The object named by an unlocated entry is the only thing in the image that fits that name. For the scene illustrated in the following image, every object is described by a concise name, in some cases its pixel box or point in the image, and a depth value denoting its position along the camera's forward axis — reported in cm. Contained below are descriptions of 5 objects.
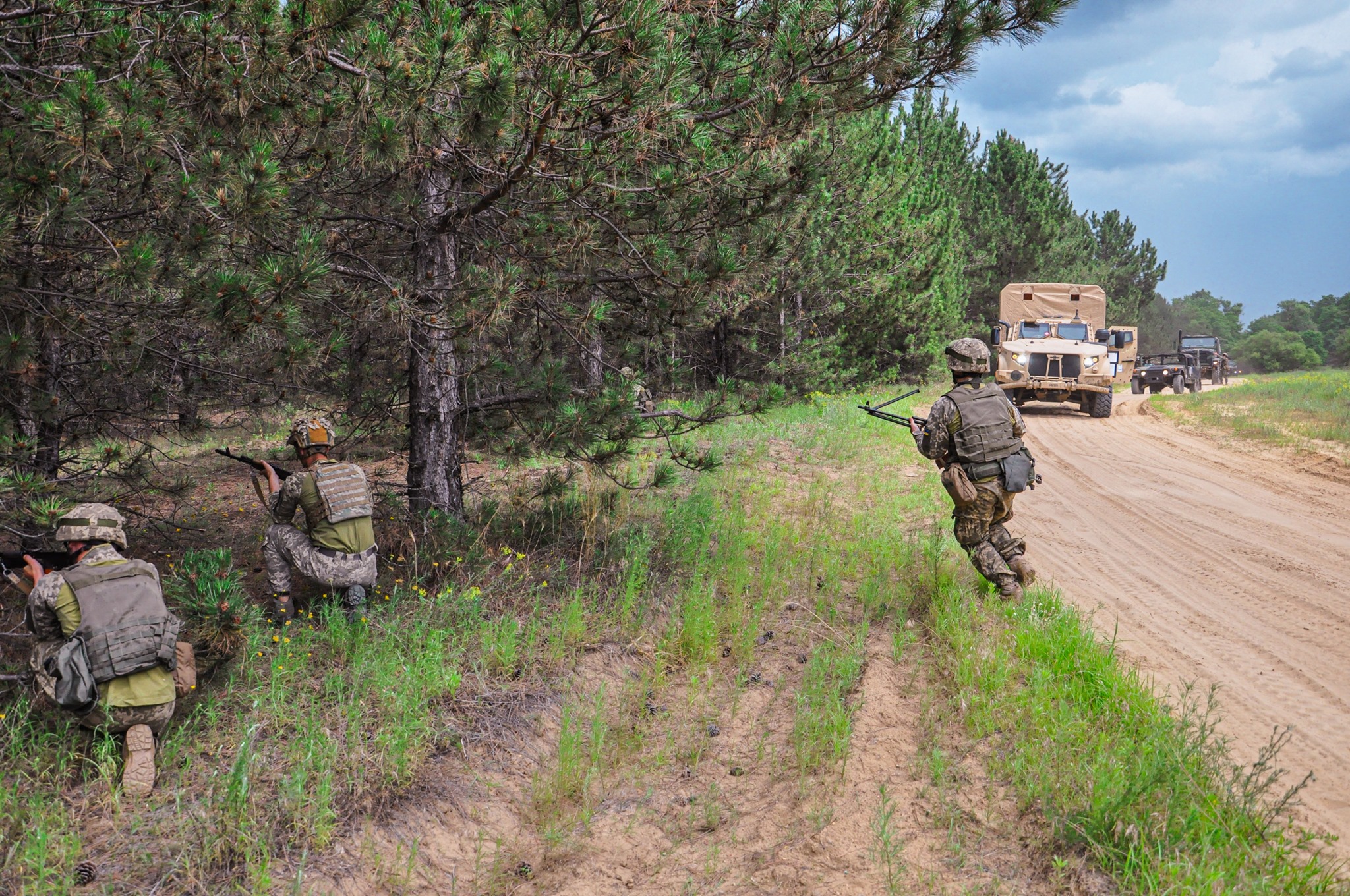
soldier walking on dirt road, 521
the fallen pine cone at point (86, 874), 277
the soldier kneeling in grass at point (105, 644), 332
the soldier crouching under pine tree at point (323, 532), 462
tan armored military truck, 1513
